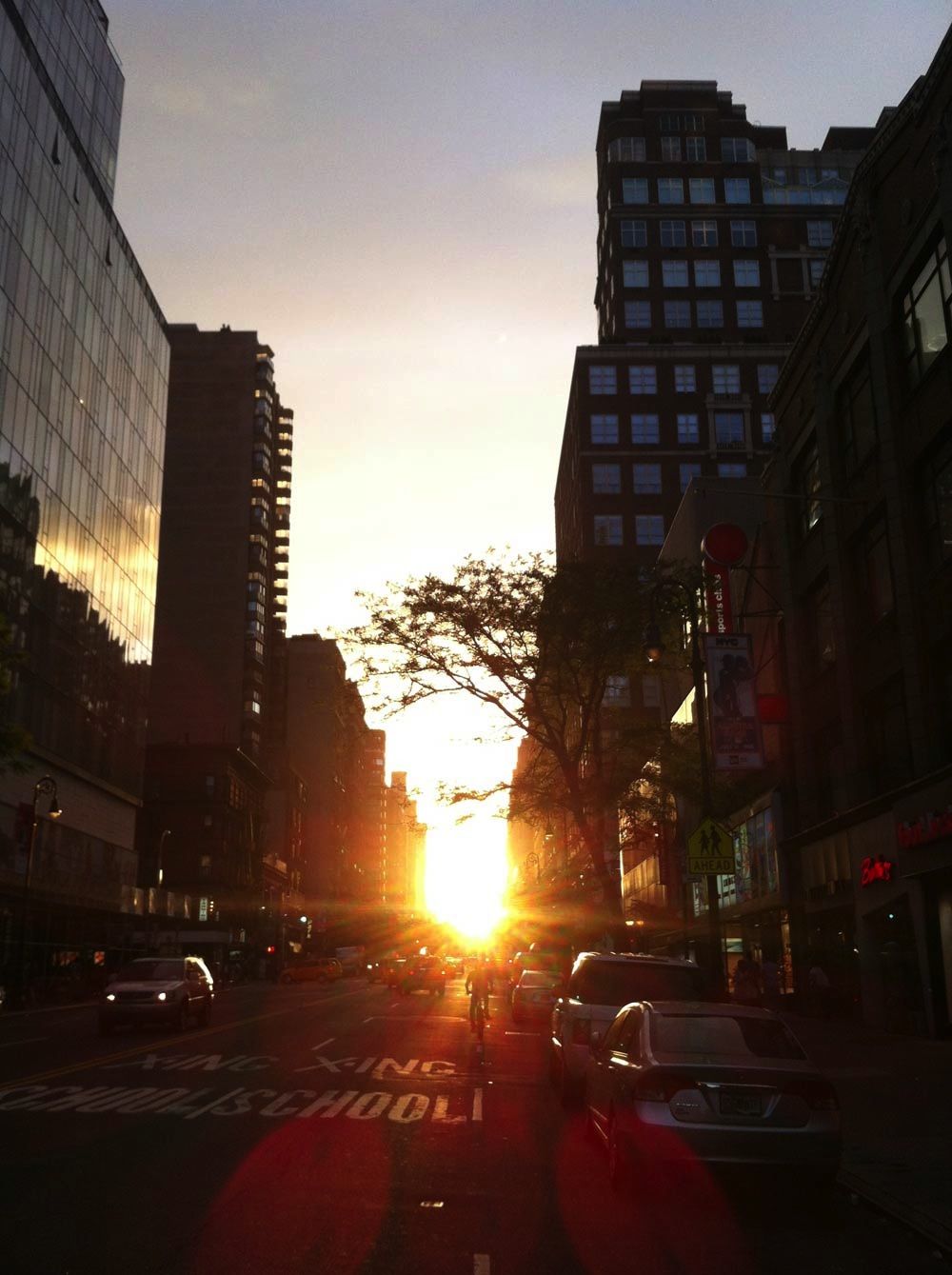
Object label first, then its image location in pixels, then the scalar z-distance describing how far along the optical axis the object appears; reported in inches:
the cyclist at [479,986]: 997.2
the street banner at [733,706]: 1101.1
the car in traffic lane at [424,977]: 2217.0
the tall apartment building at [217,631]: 4178.2
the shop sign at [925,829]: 917.8
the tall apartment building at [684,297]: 3604.8
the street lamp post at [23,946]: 1706.4
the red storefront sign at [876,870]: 1063.6
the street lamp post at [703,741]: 869.2
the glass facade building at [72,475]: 2047.2
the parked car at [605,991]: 583.8
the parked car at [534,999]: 1312.7
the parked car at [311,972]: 3070.9
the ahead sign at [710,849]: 855.7
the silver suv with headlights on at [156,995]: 1022.4
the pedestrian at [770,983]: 1168.2
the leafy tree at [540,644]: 1480.1
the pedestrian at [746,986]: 975.0
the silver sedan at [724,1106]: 359.3
